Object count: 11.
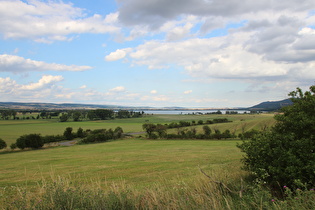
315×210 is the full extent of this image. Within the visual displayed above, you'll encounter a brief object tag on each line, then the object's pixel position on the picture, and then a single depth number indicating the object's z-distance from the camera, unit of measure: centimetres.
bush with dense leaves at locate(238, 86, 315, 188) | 730
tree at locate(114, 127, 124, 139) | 8086
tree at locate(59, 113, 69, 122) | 15536
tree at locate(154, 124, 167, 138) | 7506
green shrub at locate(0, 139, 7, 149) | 5594
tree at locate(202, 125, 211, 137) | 7006
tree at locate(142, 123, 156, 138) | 7842
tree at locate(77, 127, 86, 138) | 8662
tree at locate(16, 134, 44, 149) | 5881
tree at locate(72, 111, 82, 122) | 16219
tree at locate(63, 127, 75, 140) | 8131
